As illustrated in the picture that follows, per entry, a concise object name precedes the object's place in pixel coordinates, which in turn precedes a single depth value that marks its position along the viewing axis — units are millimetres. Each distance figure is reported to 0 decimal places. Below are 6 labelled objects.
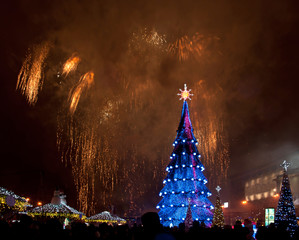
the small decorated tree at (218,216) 26734
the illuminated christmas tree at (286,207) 22859
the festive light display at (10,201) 18188
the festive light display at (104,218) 34047
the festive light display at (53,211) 27594
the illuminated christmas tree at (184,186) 28219
